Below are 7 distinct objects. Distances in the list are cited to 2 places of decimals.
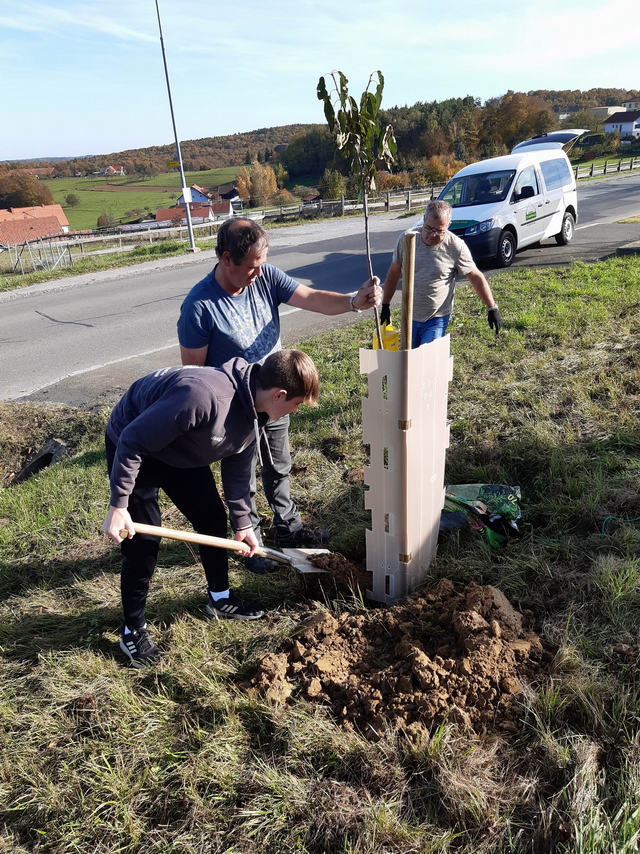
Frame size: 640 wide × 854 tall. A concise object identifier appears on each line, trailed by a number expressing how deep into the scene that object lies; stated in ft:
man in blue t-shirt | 8.68
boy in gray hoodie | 6.95
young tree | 7.06
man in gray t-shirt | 14.10
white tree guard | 7.88
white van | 34.53
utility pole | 58.49
